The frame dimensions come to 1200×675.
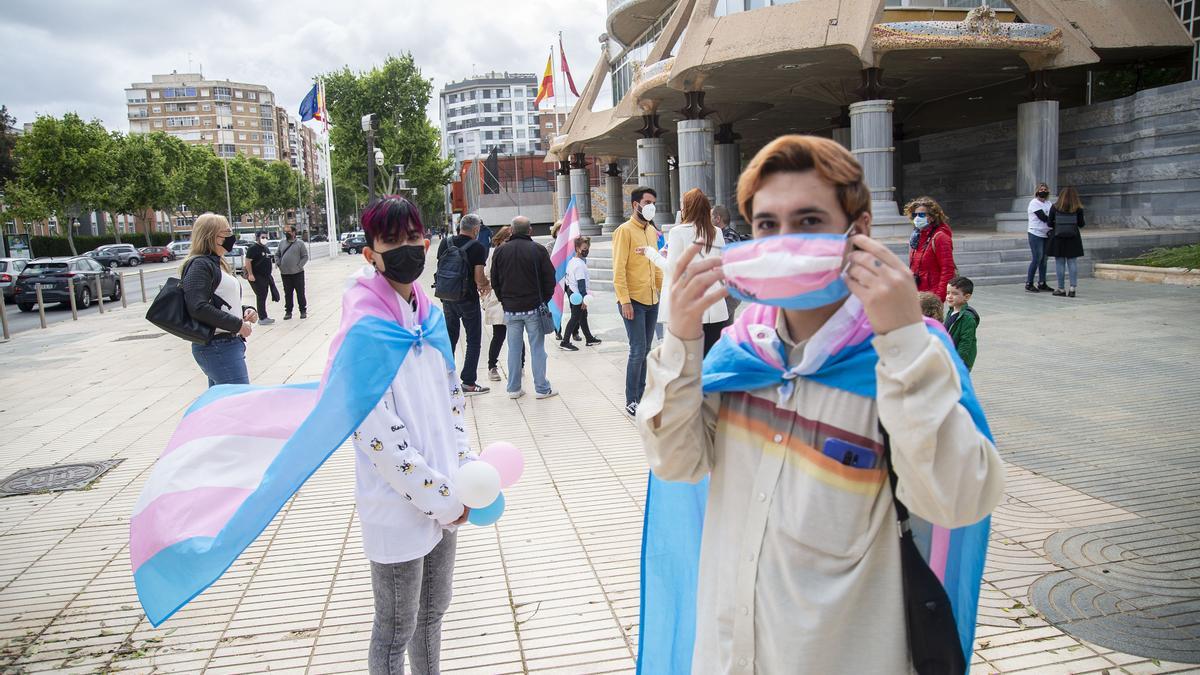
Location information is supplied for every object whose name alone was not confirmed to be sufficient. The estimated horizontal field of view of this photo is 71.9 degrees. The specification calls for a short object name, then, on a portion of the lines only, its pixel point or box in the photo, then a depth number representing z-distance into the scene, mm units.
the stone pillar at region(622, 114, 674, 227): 27734
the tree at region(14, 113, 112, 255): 46875
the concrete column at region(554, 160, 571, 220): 40288
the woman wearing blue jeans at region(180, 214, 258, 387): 5609
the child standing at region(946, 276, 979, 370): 5664
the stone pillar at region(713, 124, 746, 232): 31562
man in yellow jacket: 7797
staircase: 17562
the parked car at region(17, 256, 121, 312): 24078
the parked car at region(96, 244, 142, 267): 50531
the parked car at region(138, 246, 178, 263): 58250
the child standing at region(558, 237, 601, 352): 11891
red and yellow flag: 38894
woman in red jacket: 7602
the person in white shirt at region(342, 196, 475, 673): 2748
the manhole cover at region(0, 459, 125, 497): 6637
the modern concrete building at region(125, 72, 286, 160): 139000
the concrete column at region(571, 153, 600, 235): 38188
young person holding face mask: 1490
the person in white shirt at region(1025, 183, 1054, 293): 14656
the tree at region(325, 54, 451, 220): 60094
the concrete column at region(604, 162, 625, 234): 37469
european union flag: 34875
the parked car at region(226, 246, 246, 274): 35194
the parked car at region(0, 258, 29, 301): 24764
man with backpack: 9250
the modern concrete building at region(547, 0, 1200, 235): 19109
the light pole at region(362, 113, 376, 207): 27609
